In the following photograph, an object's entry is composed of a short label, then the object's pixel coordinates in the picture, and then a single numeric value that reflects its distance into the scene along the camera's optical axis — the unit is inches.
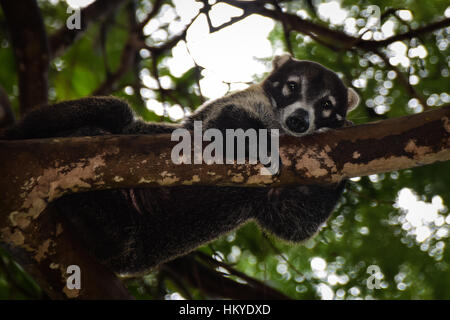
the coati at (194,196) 177.0
